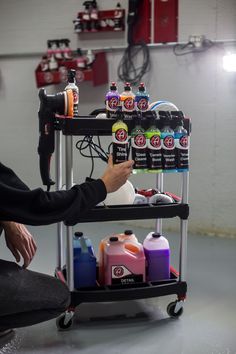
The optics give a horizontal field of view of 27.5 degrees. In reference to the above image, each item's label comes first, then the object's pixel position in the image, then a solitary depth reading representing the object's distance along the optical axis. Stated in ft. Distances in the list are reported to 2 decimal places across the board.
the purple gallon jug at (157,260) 8.68
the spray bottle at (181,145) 8.05
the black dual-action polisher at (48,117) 7.78
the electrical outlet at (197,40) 13.24
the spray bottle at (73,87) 8.01
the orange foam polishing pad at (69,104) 7.75
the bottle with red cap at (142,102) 8.02
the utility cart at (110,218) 7.70
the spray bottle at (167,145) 7.94
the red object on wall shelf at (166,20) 13.70
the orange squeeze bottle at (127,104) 7.89
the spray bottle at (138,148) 7.77
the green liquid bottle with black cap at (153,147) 7.85
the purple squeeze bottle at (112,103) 7.91
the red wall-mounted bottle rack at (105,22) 14.34
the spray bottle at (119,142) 7.51
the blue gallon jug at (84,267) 8.29
